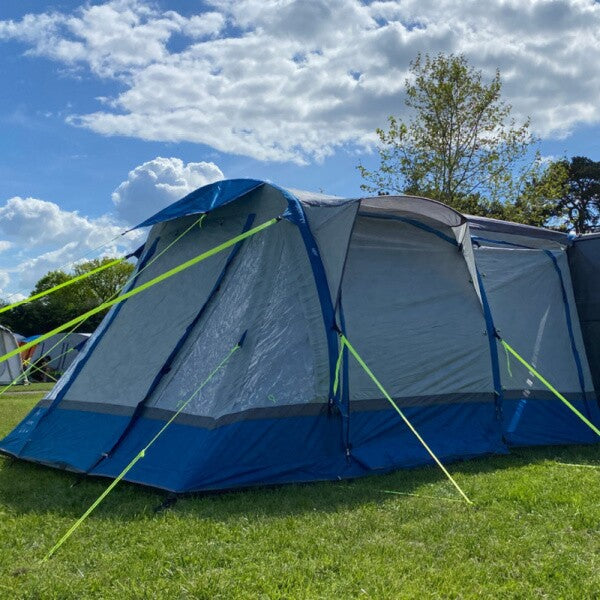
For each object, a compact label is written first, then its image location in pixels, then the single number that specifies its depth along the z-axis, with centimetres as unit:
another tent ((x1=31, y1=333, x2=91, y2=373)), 2902
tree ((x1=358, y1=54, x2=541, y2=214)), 1845
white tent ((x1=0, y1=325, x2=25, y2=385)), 2192
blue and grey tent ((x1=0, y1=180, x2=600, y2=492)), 545
